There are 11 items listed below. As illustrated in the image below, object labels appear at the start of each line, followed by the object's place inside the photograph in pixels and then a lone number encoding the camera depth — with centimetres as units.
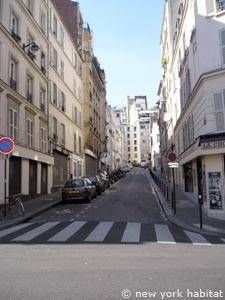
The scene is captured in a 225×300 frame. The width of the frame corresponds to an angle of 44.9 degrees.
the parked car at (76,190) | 1531
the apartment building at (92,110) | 3203
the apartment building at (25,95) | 1407
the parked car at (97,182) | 1933
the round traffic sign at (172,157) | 1220
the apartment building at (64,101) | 2108
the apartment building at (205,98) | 1153
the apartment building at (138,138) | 9736
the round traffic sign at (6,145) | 1032
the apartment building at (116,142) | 5436
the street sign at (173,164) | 1197
